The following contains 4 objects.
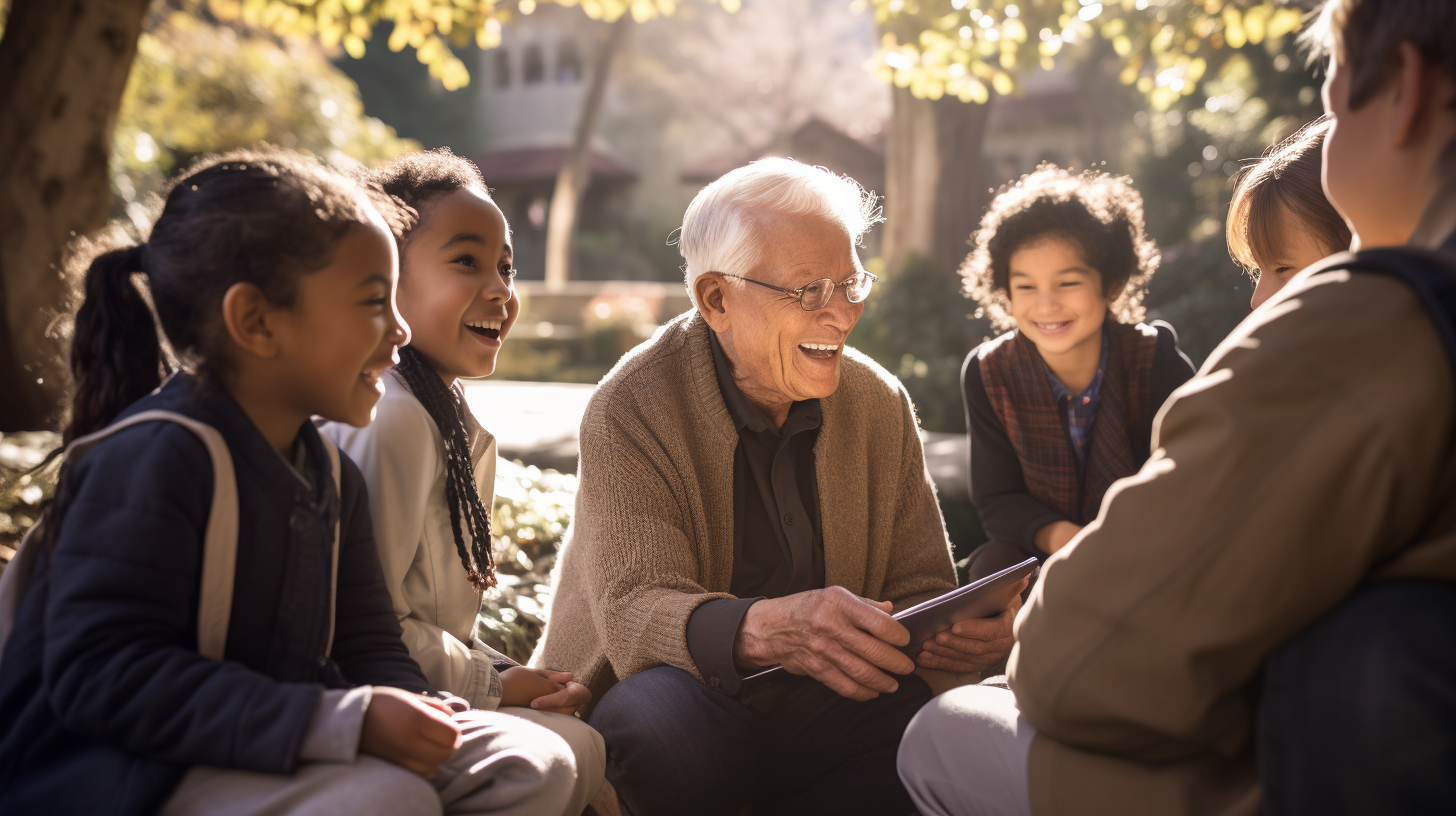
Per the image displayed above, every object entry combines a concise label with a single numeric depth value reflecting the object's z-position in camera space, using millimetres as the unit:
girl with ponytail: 1439
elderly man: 2309
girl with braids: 2131
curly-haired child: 3262
